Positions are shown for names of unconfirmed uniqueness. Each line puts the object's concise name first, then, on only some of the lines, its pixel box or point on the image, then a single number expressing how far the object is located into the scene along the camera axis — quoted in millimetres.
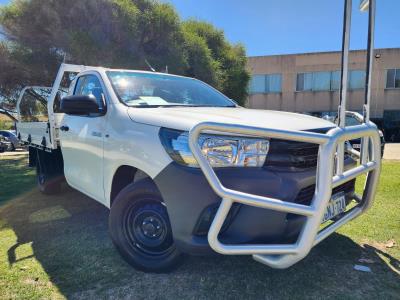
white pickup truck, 2111
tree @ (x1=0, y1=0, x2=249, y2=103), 10164
